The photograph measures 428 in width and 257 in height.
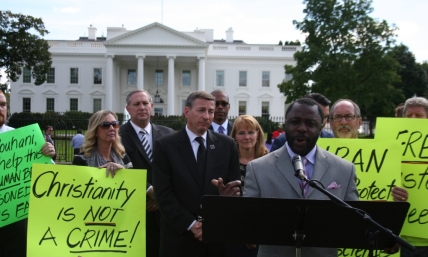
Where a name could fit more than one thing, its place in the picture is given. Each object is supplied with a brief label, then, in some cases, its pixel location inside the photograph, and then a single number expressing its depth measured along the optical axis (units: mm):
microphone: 2520
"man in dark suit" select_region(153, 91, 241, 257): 4039
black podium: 2570
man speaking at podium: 3055
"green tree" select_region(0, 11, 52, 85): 40594
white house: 58438
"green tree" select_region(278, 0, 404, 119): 38625
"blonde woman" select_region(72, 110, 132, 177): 4598
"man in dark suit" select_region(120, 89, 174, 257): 5213
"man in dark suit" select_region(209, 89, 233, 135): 6723
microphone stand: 2340
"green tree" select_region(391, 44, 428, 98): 52375
